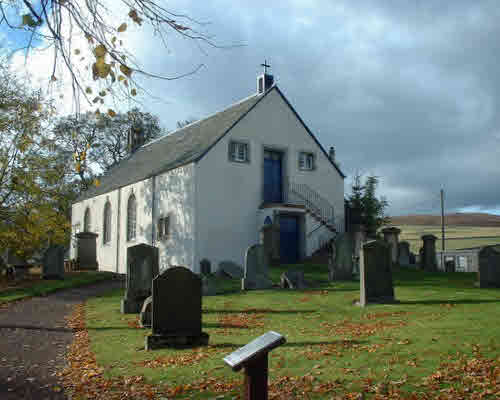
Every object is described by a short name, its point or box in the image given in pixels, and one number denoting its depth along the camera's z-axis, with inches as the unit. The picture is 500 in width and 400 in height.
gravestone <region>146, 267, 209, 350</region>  328.2
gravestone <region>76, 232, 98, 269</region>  1103.0
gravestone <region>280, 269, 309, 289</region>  623.8
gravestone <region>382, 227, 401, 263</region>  979.9
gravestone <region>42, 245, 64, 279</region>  888.3
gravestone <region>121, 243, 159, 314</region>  500.1
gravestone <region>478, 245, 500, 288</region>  555.5
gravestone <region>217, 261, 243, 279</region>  826.8
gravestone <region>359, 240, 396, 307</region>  470.9
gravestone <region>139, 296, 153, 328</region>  407.5
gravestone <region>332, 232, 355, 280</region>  683.4
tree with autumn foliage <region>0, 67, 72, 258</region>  842.8
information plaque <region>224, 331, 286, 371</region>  148.8
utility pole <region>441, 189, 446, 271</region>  1766.7
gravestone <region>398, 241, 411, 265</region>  1007.6
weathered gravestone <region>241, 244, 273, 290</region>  634.8
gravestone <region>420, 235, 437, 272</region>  918.4
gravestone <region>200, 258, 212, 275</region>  841.5
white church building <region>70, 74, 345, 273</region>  938.1
